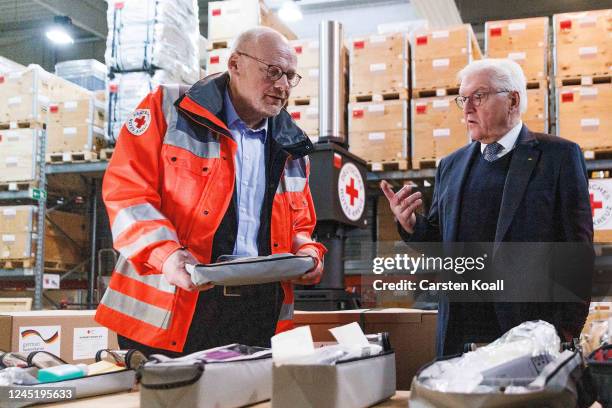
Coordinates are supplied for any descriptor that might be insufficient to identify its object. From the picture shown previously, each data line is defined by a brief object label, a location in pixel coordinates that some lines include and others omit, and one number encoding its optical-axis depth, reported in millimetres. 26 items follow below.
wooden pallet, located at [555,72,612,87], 5973
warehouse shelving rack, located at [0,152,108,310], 7309
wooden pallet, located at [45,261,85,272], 8031
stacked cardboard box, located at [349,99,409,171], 6262
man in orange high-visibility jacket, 1593
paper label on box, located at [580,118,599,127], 5930
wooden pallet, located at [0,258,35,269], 7227
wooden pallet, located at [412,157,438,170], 6238
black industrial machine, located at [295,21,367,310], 3391
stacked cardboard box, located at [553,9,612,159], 5910
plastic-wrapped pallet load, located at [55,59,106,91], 8836
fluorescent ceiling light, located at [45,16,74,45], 11562
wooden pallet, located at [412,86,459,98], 6227
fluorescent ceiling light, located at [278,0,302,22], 10203
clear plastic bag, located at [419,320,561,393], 804
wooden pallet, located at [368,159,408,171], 6309
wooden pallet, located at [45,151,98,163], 7434
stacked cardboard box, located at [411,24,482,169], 6129
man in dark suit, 1896
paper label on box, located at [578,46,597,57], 6000
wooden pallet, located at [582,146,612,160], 5914
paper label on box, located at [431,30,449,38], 6223
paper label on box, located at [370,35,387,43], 6365
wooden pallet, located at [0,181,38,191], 7434
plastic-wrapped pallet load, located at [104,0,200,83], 6562
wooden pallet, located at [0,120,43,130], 7348
